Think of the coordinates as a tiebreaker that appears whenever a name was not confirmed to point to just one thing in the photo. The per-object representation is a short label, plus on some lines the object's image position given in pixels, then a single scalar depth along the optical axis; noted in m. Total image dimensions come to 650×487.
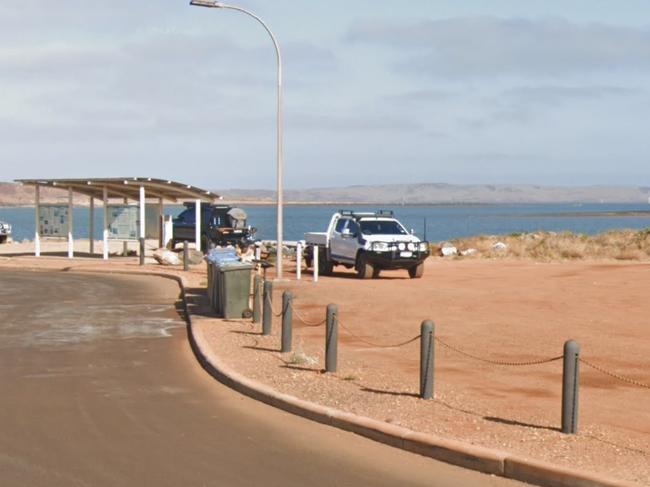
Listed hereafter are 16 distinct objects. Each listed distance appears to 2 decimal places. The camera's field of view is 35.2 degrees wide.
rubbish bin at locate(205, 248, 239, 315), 20.25
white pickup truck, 29.55
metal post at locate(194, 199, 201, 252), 40.78
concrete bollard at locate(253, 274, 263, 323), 17.99
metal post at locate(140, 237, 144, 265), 36.69
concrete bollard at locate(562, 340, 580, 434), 9.03
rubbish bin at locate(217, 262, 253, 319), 18.92
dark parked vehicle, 42.41
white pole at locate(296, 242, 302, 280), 28.73
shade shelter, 38.42
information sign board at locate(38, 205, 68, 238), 41.84
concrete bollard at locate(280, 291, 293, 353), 14.33
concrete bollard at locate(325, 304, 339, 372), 12.71
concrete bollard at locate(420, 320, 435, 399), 10.73
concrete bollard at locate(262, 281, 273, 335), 16.44
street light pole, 26.48
